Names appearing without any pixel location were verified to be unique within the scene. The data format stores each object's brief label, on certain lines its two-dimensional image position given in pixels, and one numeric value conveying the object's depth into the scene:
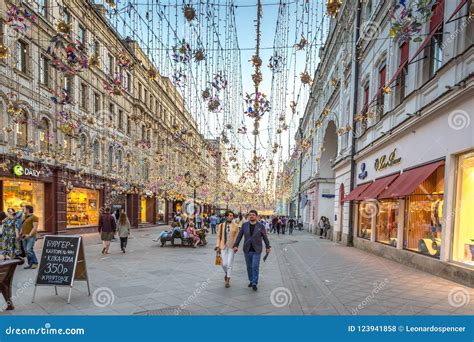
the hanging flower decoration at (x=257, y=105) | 8.23
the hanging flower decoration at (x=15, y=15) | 6.43
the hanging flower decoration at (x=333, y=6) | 4.93
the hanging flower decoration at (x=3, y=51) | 7.28
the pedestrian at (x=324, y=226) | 22.83
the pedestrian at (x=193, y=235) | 15.04
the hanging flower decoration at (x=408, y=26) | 5.07
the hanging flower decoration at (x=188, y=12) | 5.73
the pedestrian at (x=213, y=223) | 26.25
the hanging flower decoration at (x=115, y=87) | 7.32
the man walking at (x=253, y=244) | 7.05
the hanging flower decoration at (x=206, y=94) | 8.20
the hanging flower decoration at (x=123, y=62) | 6.98
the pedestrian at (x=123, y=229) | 12.58
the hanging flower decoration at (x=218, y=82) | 7.94
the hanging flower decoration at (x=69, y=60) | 6.45
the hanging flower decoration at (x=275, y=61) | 7.39
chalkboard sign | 6.06
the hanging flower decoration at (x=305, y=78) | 6.89
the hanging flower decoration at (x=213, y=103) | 8.31
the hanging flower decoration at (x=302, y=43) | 6.14
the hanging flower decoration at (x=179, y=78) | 7.57
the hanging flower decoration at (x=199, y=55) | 6.63
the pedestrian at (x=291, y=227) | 27.94
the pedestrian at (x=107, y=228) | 12.12
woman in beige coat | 7.36
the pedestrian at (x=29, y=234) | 8.94
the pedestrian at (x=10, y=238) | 8.80
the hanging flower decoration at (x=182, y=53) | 6.50
